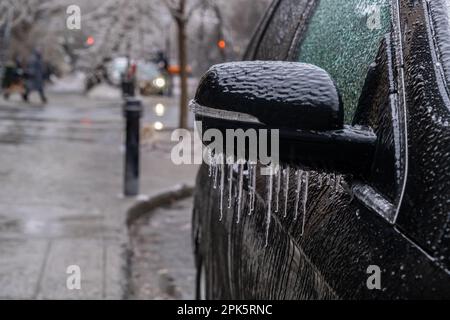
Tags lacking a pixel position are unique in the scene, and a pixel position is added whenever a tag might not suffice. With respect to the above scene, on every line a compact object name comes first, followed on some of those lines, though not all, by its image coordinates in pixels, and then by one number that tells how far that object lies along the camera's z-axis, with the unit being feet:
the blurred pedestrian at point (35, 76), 67.77
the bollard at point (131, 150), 23.61
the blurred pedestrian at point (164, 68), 67.87
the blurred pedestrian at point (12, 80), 71.41
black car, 4.52
